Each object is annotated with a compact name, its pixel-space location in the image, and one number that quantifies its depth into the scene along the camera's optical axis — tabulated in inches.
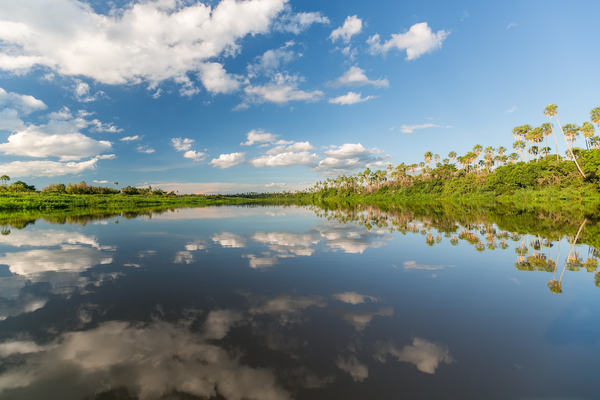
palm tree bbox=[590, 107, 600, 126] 2085.4
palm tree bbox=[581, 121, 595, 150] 2153.1
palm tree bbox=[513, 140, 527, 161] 3081.2
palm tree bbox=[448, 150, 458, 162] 4170.0
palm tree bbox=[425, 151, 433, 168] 4234.7
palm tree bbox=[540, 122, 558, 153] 2610.7
